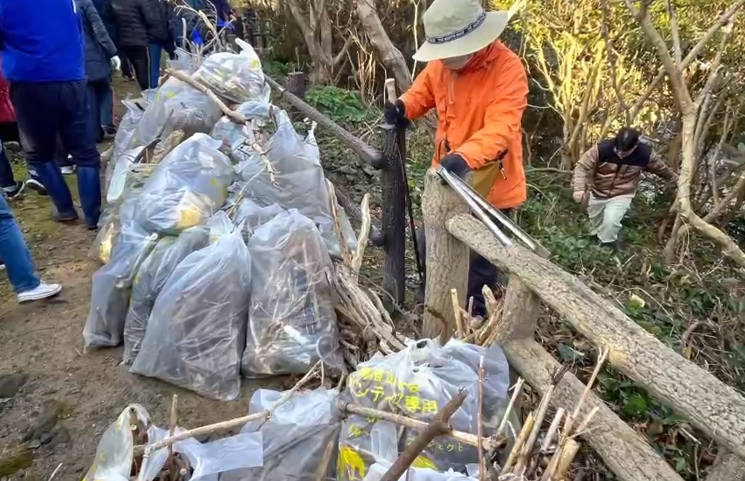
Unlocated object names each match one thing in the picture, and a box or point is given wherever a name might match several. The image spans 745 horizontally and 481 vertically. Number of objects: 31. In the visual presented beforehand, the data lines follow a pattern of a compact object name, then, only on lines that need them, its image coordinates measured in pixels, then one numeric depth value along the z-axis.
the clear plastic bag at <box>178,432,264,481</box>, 1.60
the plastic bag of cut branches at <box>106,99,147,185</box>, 4.07
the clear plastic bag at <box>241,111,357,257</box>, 3.00
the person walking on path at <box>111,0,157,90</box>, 5.76
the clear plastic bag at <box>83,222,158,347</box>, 2.50
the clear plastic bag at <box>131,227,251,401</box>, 2.23
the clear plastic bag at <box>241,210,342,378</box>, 2.28
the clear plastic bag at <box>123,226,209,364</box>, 2.42
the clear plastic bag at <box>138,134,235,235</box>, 2.64
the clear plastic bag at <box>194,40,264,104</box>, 4.07
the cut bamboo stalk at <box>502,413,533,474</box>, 1.42
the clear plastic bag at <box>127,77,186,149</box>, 3.76
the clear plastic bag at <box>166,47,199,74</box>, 4.68
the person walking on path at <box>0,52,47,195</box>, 4.16
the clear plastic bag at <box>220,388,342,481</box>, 1.71
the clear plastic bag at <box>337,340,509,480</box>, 1.55
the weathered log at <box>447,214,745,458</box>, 1.13
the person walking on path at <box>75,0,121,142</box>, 4.61
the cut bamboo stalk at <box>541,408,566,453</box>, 1.41
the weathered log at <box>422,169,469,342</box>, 2.00
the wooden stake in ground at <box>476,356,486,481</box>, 1.29
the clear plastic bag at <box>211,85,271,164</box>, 3.38
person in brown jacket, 4.80
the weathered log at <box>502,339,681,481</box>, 1.36
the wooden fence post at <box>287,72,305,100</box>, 4.96
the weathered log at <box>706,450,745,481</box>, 1.19
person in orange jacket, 2.30
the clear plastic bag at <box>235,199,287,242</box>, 2.66
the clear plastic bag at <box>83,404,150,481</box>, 1.53
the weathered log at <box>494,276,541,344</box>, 1.70
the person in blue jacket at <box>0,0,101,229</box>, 3.11
